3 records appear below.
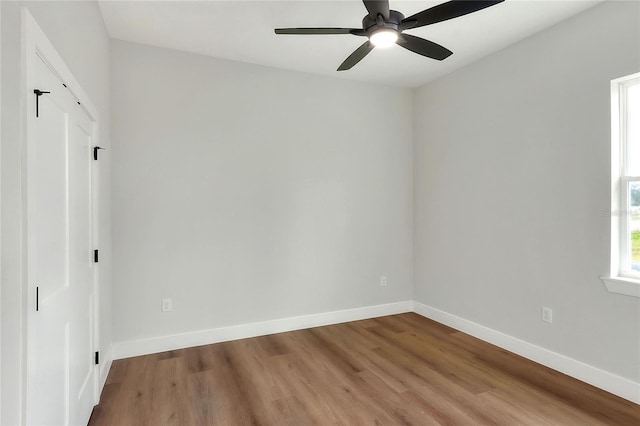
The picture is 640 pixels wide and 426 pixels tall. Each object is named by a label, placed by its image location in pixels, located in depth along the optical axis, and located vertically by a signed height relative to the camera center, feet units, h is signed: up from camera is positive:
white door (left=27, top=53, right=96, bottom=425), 3.88 -0.69
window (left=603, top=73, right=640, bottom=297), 7.66 +0.69
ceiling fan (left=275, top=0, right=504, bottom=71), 5.74 +3.63
